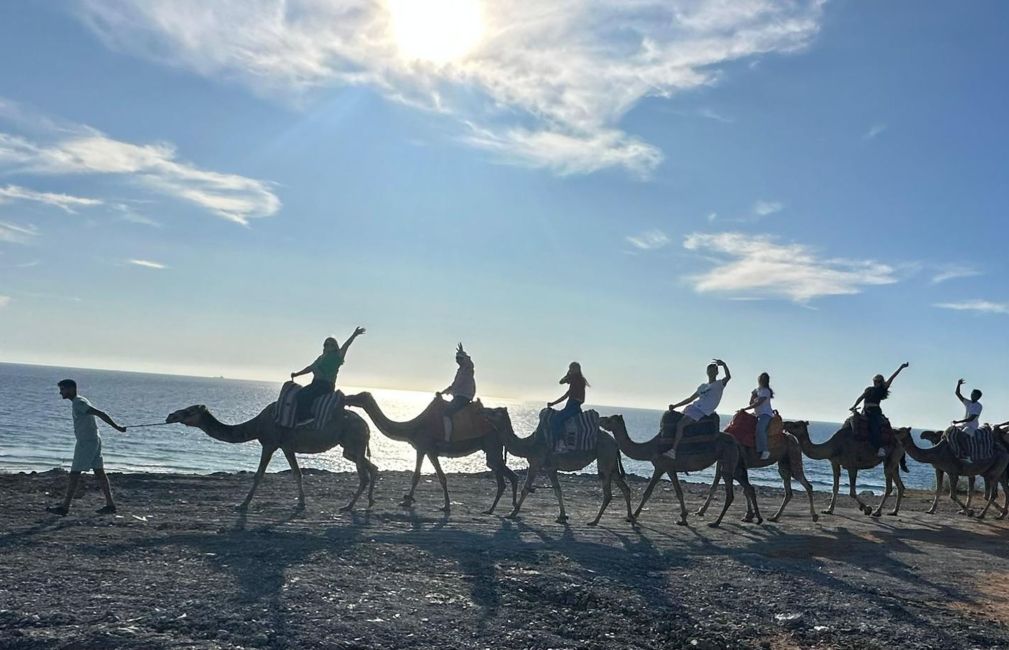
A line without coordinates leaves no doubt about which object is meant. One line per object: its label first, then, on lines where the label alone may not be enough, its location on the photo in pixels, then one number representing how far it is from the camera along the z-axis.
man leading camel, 14.02
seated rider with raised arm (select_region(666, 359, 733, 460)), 16.72
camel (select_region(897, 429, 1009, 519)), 21.70
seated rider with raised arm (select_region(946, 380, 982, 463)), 21.64
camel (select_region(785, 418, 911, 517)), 20.80
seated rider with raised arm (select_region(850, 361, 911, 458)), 20.69
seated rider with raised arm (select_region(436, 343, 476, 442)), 17.22
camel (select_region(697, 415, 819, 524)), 18.69
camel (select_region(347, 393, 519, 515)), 17.30
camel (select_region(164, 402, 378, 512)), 16.30
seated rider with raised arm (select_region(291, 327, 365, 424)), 16.30
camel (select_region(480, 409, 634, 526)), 16.73
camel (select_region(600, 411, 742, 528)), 16.91
